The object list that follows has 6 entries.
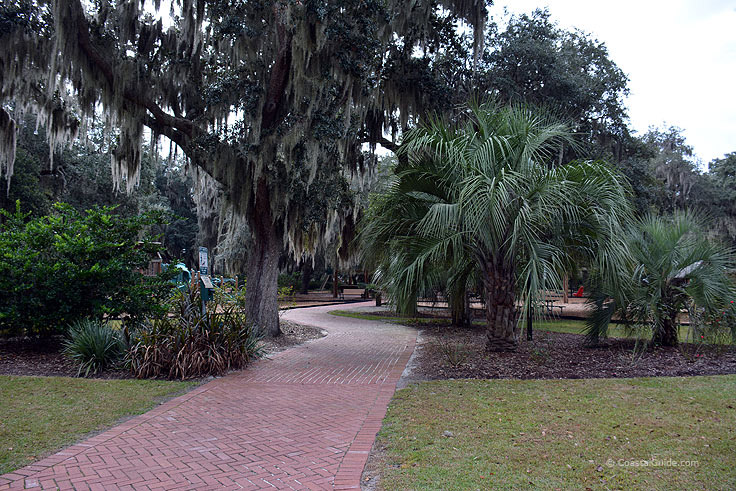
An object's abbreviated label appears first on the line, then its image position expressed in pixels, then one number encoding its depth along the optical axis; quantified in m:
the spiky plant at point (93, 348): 7.58
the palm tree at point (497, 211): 7.44
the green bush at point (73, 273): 8.27
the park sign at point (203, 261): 7.56
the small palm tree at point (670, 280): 8.84
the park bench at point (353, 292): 28.82
